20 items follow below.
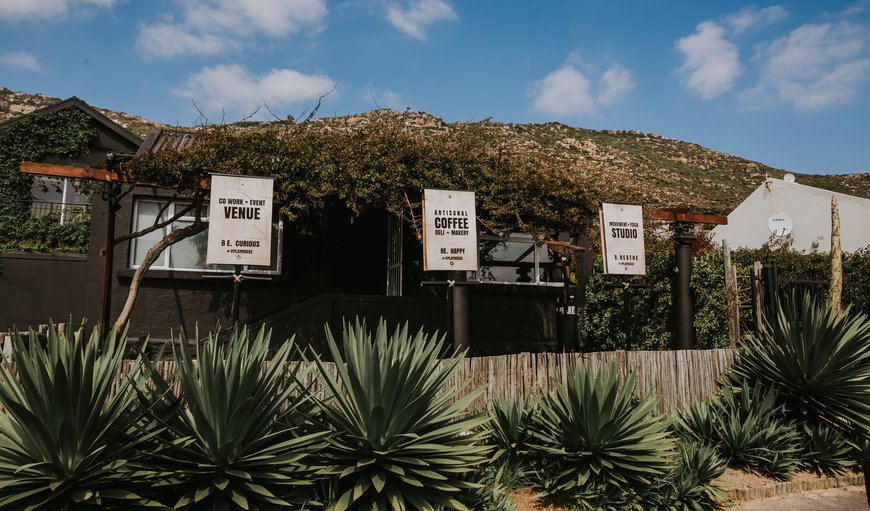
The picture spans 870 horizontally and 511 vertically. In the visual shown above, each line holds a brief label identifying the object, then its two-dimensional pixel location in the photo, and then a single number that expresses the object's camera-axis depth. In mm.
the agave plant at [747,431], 6637
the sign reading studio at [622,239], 9047
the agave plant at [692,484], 5355
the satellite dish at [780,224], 22206
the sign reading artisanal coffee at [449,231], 7785
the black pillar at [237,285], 6926
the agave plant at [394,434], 4285
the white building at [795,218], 21516
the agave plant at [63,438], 3633
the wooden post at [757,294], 9459
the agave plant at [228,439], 3967
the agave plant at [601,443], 5328
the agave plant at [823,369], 7199
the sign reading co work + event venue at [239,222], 7230
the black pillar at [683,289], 9750
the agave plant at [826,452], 6852
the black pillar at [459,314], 8259
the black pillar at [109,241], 8610
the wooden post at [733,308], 9422
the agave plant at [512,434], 5734
